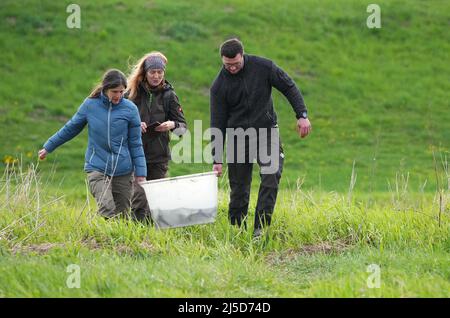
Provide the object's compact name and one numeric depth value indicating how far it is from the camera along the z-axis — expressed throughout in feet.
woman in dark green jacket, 57.98
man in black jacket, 55.47
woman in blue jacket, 53.93
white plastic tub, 50.78
